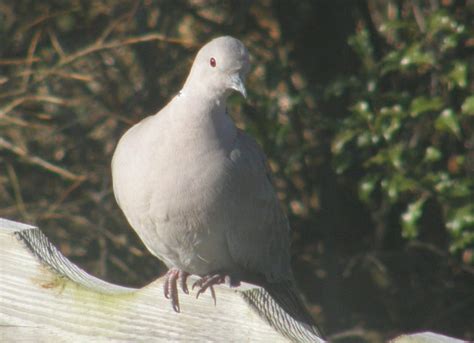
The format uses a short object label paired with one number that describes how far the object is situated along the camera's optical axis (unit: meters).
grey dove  5.27
